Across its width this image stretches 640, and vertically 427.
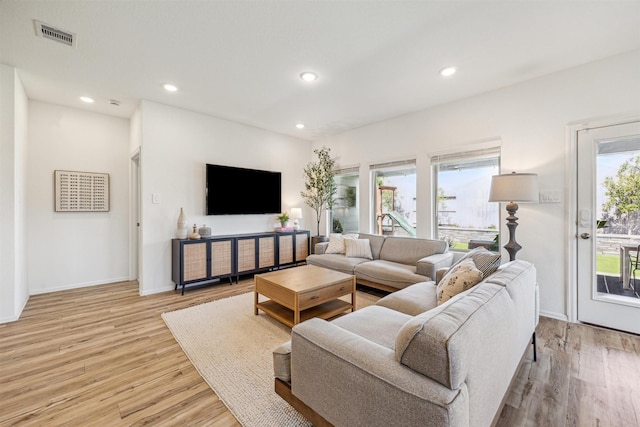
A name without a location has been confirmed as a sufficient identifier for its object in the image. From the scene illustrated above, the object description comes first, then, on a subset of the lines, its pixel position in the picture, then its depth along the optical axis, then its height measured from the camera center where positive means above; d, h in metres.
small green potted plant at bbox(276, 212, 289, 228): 5.04 -0.14
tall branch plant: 5.23 +0.56
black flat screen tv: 4.27 +0.36
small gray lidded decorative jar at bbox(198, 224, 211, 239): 4.04 -0.30
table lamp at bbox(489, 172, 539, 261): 2.71 +0.22
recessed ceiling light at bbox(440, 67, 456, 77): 2.80 +1.49
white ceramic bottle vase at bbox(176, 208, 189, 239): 3.87 -0.23
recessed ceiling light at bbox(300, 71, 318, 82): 2.92 +1.51
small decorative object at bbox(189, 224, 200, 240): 3.89 -0.34
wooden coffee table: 2.51 -0.81
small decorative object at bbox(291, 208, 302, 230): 5.16 -0.06
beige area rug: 1.59 -1.16
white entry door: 2.54 -0.10
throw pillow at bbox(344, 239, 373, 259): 4.12 -0.56
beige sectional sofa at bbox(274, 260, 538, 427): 0.92 -0.63
